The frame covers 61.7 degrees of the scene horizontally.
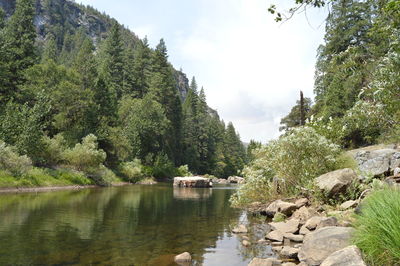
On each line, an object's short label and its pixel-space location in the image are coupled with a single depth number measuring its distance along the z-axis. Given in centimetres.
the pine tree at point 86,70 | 6443
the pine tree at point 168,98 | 8980
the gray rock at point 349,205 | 1614
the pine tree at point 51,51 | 9524
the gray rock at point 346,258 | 711
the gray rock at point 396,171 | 1651
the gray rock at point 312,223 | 1494
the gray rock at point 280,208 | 2003
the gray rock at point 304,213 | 1769
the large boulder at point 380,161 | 1758
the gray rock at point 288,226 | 1555
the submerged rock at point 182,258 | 1151
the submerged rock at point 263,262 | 1037
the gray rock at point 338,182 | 1842
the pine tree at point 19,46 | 5266
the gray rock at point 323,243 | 976
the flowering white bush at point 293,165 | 2273
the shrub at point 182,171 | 8104
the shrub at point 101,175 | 4866
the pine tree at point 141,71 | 9882
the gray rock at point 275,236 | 1459
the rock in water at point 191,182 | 6089
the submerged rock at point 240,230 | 1694
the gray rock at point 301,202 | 2065
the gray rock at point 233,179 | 9619
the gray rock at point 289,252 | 1183
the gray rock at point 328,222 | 1288
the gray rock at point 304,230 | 1471
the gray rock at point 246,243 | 1423
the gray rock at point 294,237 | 1418
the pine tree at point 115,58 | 9494
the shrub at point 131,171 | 5834
